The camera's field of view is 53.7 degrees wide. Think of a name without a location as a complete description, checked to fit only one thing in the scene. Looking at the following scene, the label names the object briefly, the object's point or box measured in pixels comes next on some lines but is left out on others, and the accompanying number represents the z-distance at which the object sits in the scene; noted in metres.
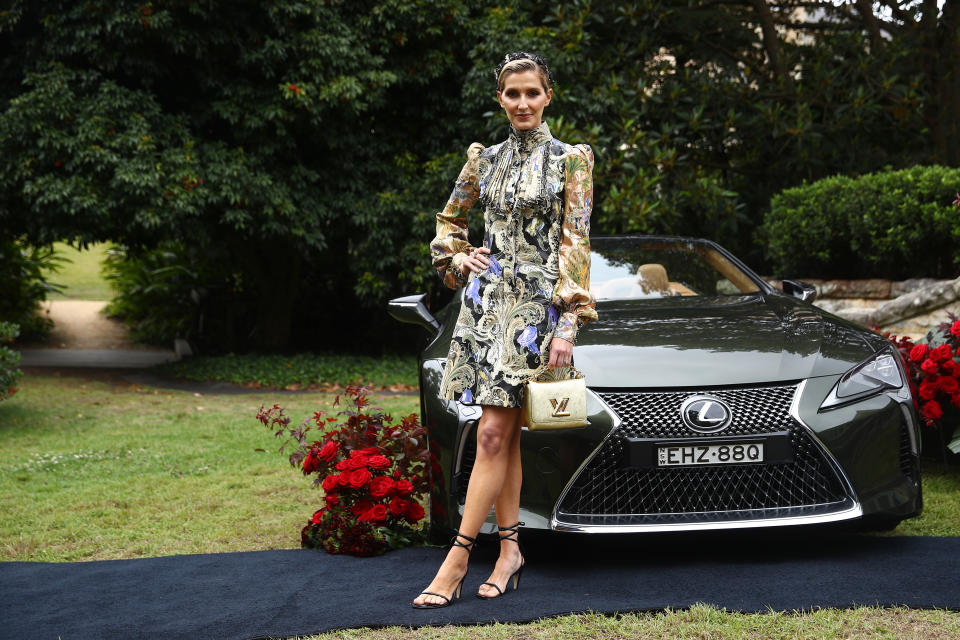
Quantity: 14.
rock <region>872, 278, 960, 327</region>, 6.68
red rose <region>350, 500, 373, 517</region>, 3.89
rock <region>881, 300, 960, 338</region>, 6.69
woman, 3.02
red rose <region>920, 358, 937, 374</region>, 4.75
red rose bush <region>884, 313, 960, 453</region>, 4.67
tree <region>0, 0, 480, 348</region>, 9.65
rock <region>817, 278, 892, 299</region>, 7.57
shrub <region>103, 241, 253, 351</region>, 14.74
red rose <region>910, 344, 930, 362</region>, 4.85
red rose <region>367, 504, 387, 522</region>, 3.82
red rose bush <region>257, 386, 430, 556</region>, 3.86
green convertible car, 3.31
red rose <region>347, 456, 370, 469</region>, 3.91
